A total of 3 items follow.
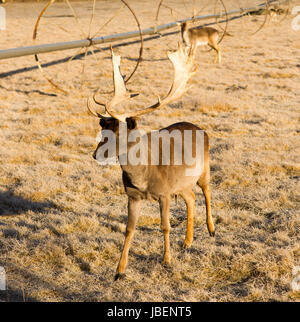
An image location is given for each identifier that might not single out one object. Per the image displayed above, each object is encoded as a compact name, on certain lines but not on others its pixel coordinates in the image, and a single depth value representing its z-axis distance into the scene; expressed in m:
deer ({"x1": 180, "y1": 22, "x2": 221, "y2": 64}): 36.97
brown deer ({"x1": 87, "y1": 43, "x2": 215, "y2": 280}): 8.25
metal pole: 15.27
